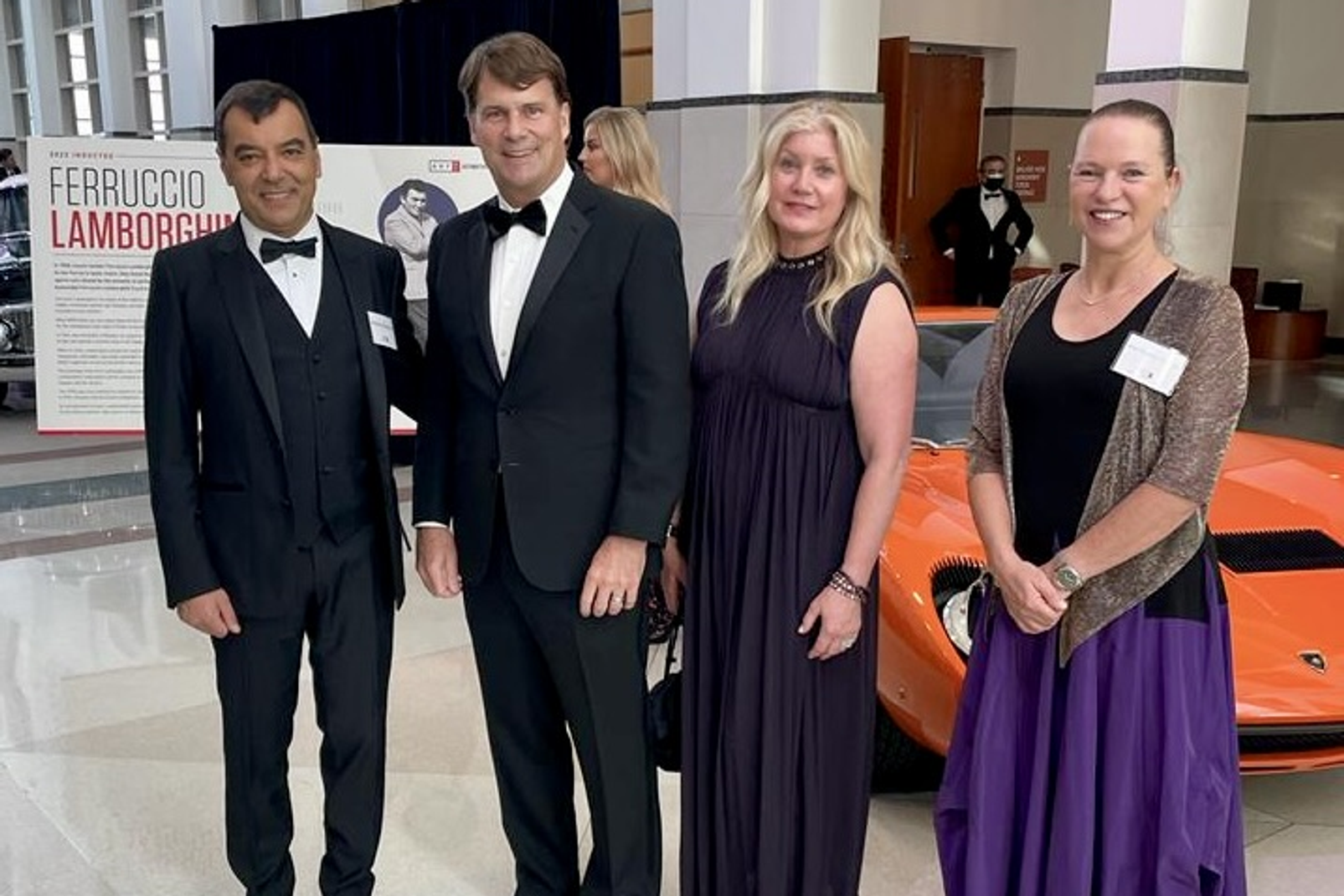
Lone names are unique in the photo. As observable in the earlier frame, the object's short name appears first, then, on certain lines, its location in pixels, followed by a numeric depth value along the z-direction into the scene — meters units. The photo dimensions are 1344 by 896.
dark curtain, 7.59
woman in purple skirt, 1.81
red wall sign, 10.22
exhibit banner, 5.06
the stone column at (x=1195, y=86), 5.62
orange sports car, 2.48
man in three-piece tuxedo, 2.09
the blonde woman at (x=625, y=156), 3.60
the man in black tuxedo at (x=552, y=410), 1.99
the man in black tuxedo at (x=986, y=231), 9.12
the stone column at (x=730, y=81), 6.84
